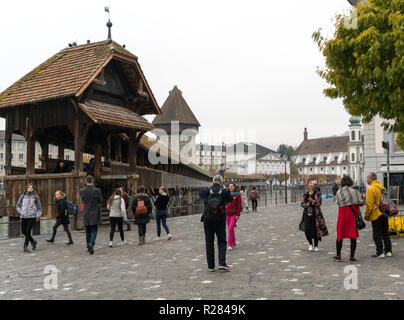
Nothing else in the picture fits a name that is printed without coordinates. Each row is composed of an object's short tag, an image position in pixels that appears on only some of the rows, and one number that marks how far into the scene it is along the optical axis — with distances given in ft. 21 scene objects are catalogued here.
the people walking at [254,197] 90.28
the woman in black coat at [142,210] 42.39
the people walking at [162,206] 44.21
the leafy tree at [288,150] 634.27
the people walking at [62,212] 42.65
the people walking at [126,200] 55.50
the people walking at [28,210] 39.09
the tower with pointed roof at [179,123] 240.32
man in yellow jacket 31.01
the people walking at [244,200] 87.37
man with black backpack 27.20
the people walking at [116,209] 41.83
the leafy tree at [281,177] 391.32
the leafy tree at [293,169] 500.49
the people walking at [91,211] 36.68
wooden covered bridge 59.82
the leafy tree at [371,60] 35.24
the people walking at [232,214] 37.58
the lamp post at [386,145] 55.03
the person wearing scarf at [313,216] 33.99
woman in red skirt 29.48
